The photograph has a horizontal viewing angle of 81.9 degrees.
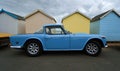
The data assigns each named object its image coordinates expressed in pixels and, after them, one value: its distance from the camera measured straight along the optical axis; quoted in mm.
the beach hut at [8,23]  7207
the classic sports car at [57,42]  3635
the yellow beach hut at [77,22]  7417
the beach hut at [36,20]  7425
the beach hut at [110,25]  7124
